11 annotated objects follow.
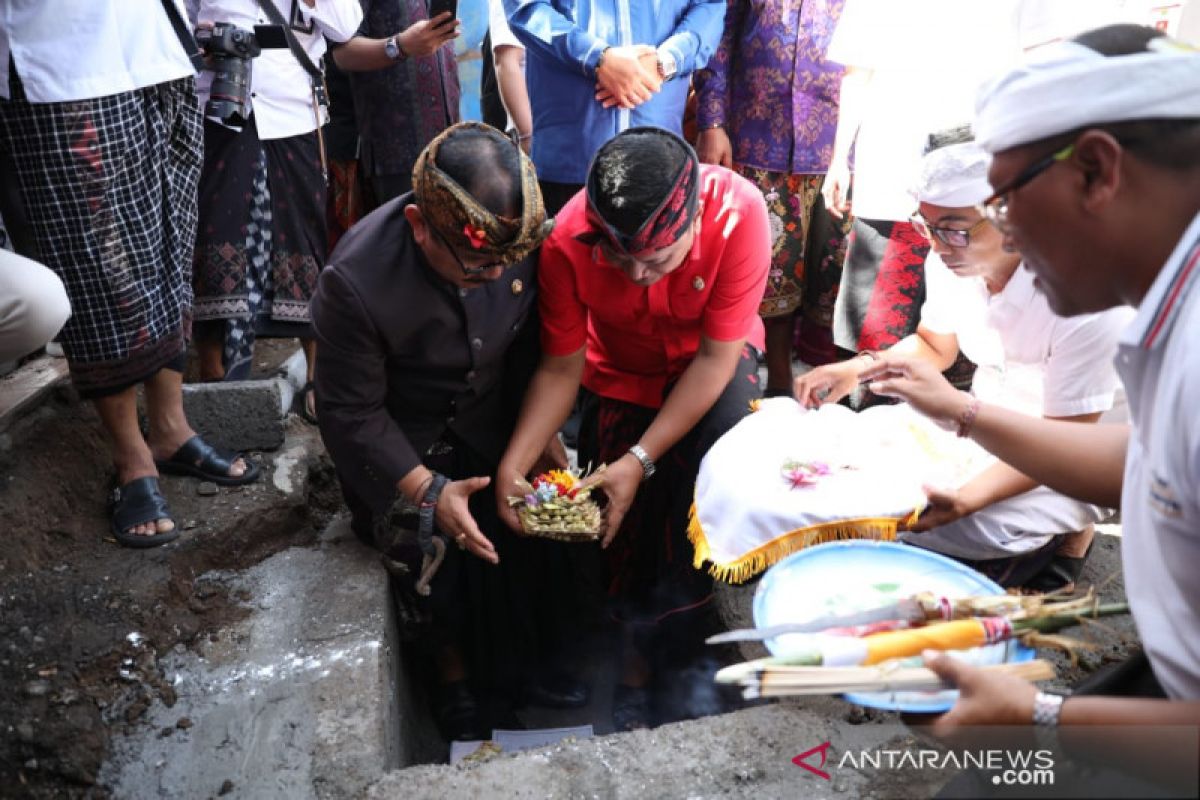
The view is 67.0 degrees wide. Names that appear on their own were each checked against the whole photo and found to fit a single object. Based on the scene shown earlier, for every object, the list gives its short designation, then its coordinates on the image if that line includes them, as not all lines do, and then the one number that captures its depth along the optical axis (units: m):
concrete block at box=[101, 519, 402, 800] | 2.27
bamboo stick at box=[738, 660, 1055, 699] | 1.52
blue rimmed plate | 1.98
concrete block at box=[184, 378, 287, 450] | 3.53
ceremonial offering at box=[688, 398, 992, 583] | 2.51
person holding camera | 3.48
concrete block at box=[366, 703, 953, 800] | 2.13
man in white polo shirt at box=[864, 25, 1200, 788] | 1.32
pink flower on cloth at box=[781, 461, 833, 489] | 2.60
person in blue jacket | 3.59
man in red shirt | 2.61
